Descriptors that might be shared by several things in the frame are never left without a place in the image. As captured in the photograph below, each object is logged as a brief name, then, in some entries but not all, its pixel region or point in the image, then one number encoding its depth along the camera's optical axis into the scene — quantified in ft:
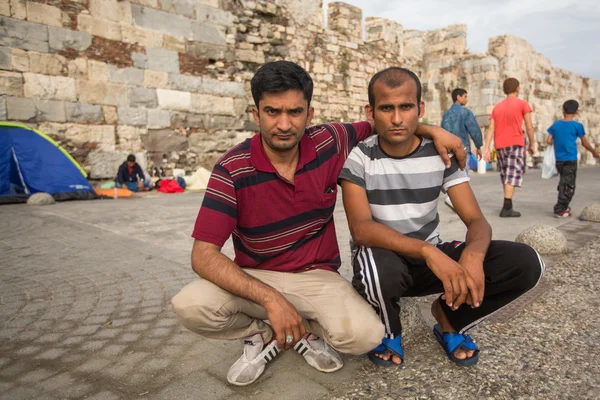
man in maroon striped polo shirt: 6.55
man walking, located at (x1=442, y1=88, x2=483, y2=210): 22.84
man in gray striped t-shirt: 6.74
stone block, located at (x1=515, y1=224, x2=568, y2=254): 13.74
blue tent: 26.66
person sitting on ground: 30.96
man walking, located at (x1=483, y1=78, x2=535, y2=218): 20.30
